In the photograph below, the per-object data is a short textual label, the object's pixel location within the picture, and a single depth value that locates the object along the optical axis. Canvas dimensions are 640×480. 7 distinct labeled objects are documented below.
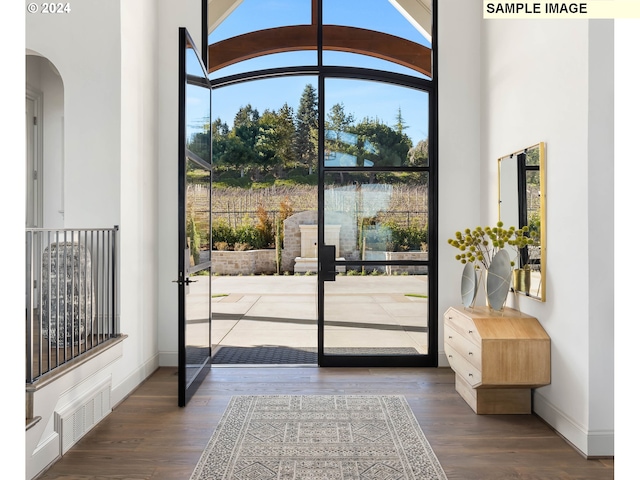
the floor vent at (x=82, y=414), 2.81
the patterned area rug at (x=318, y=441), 2.57
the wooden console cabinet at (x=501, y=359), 3.21
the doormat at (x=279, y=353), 4.73
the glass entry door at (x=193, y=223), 3.62
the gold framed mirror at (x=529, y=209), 3.33
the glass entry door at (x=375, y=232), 4.72
